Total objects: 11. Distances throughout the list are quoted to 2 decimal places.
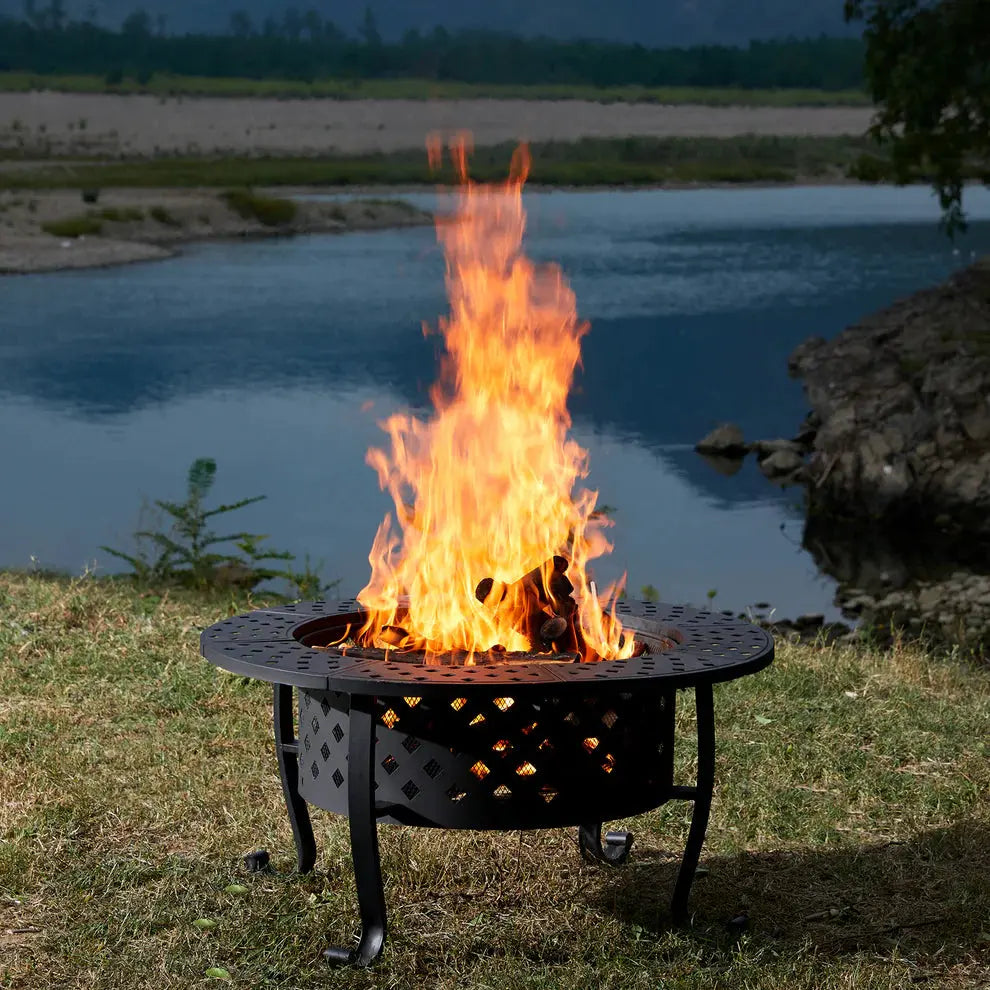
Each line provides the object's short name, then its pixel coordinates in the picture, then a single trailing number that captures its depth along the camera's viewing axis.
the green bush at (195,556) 9.95
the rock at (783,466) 17.59
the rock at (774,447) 18.48
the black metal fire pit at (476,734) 4.08
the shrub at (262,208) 44.09
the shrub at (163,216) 40.87
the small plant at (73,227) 38.25
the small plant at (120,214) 40.19
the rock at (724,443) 19.03
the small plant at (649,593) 11.30
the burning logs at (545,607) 4.61
